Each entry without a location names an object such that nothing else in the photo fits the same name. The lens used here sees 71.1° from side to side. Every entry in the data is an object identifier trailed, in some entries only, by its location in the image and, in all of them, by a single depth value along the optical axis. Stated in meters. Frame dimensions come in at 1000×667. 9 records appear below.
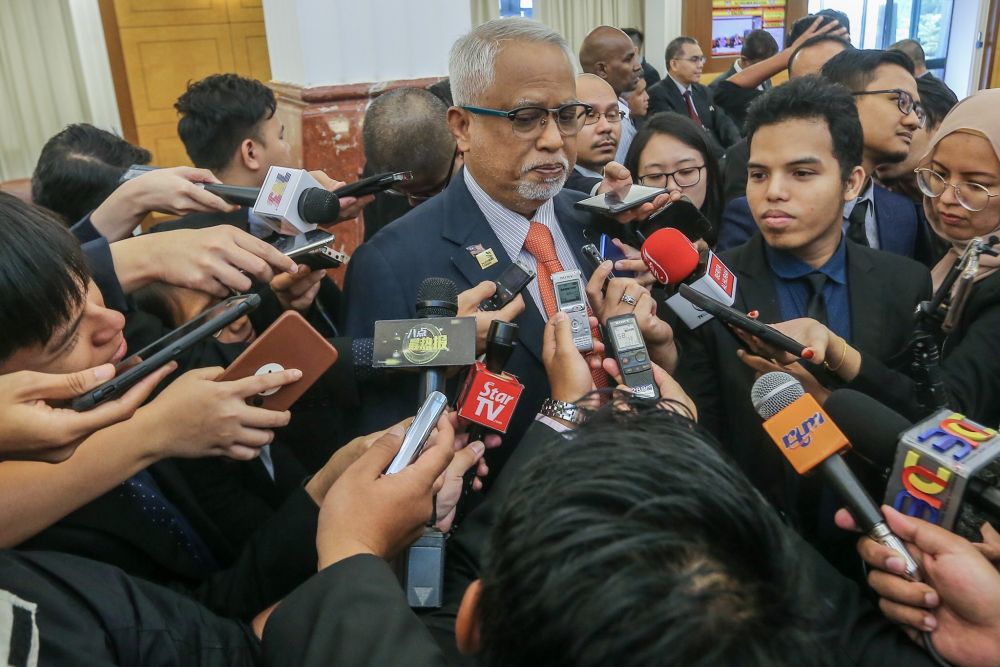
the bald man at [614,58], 3.64
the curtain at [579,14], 7.68
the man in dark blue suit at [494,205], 1.44
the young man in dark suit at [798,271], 1.42
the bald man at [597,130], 2.66
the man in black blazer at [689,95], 4.43
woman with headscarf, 1.23
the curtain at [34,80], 5.07
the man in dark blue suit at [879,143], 2.03
